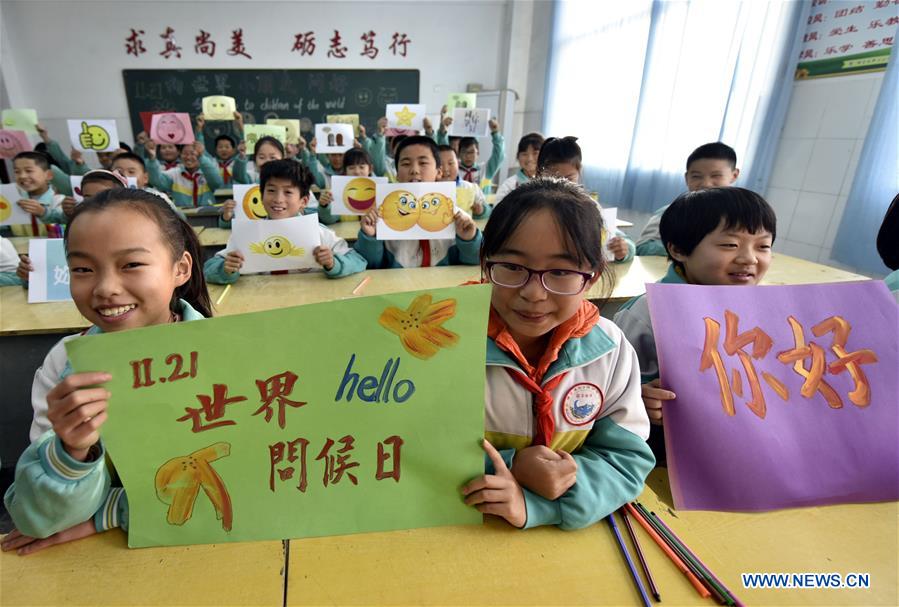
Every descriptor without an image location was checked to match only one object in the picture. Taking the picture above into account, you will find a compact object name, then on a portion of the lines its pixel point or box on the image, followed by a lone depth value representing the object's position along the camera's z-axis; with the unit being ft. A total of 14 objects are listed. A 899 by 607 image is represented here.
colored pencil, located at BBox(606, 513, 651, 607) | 1.98
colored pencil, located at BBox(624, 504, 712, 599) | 1.99
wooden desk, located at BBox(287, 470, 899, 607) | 1.98
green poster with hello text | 1.96
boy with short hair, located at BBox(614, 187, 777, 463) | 3.78
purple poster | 2.49
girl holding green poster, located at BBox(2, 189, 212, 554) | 1.90
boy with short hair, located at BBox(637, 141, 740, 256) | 8.18
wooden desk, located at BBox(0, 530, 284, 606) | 1.92
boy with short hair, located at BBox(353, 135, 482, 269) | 7.39
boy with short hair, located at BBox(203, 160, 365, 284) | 6.70
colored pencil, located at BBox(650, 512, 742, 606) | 1.95
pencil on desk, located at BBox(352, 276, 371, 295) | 6.22
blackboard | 21.22
